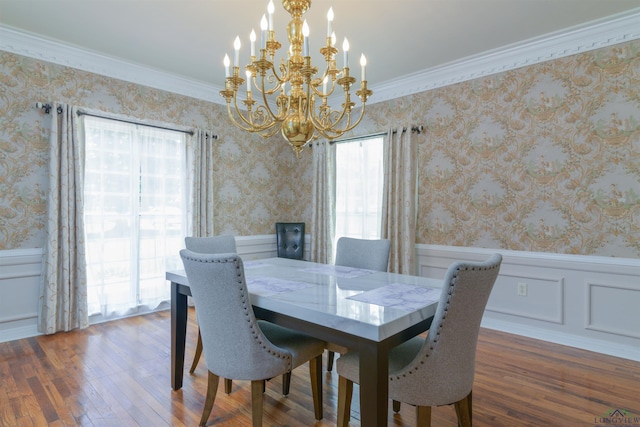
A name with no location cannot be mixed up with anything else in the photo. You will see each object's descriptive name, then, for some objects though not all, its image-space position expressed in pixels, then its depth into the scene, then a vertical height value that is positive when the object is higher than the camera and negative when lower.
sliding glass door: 3.46 +0.01
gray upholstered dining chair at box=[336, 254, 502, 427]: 1.37 -0.55
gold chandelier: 1.86 +0.74
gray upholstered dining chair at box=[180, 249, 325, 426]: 1.59 -0.56
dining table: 1.32 -0.41
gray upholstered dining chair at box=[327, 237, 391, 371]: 2.57 -0.31
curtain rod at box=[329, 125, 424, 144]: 3.86 +0.94
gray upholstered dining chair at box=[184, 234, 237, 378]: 2.50 -0.25
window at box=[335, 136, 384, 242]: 4.21 +0.32
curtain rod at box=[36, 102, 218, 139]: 3.14 +0.95
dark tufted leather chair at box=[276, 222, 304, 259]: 4.77 -0.36
